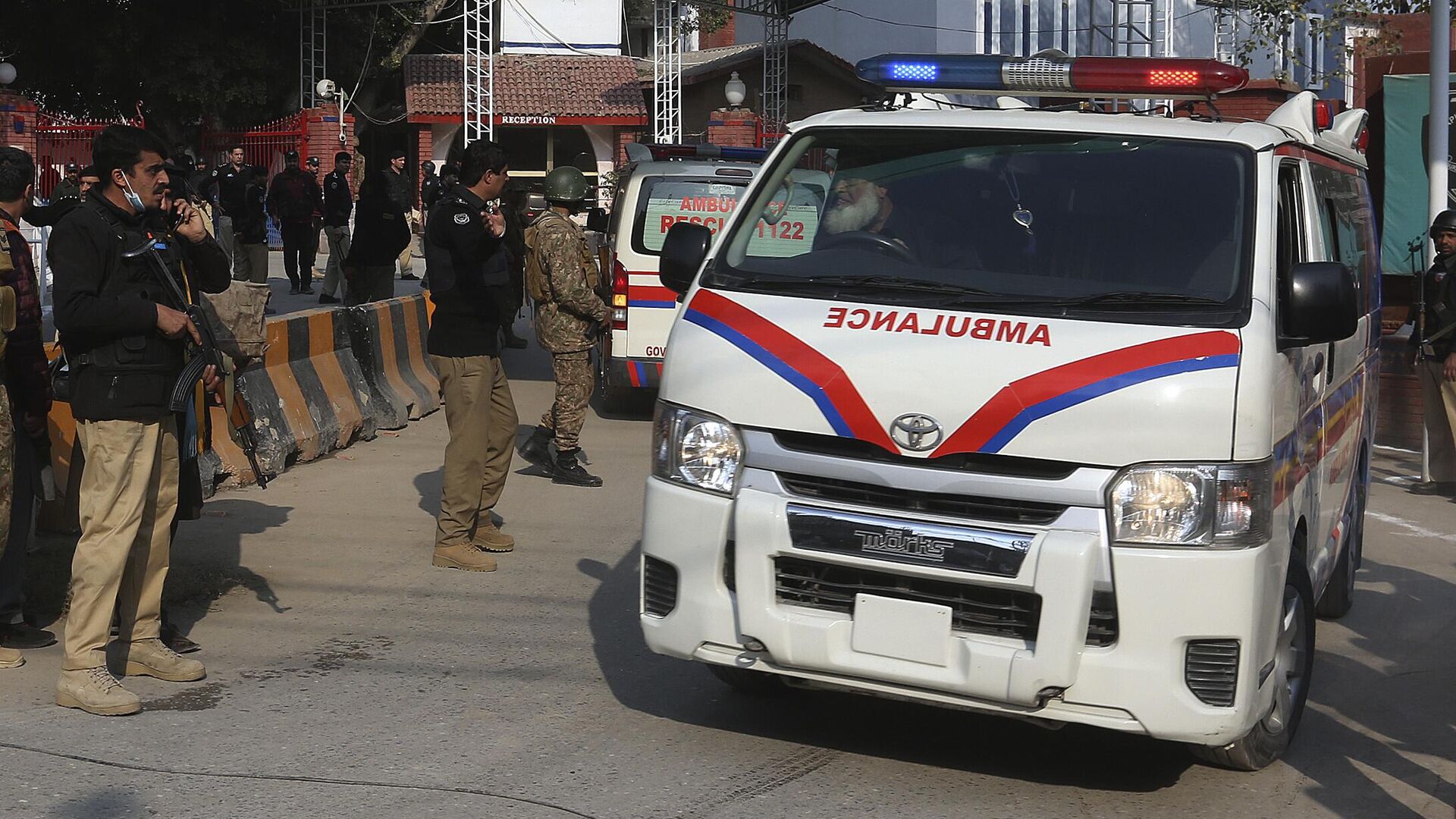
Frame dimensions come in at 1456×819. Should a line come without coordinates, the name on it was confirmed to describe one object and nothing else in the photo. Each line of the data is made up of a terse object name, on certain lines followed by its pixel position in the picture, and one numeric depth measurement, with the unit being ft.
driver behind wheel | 16.96
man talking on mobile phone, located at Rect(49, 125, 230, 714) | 17.49
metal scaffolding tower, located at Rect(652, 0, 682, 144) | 114.62
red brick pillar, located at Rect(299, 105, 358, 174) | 99.45
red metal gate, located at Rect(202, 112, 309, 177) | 99.30
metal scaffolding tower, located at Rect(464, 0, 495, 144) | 113.70
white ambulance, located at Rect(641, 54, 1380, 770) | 14.28
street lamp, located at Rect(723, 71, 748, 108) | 104.68
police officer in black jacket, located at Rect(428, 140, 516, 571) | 24.68
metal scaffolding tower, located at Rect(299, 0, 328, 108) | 114.83
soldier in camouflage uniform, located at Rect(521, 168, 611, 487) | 32.04
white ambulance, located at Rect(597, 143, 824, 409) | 41.01
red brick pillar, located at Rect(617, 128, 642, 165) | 132.57
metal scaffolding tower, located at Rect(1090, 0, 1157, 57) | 71.41
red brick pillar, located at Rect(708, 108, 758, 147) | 101.91
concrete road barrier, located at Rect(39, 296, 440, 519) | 30.63
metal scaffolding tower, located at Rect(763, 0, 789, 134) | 115.44
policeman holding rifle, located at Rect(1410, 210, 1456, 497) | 33.42
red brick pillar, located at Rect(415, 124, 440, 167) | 128.98
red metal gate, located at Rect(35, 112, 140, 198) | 76.38
